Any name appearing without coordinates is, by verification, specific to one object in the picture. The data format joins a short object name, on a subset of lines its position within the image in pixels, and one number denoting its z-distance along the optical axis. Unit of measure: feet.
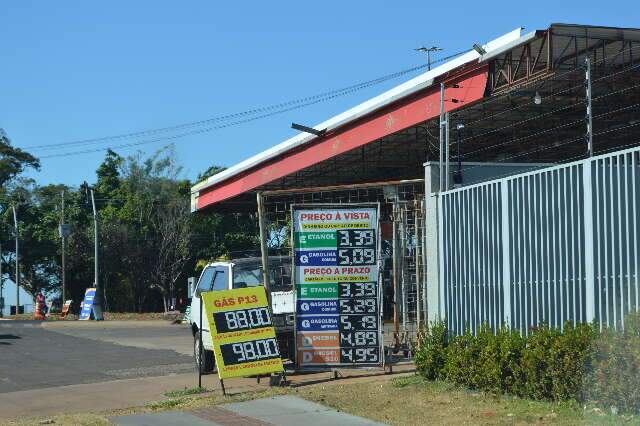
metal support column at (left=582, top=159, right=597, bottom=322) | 34.12
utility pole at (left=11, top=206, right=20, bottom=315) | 178.81
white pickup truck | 51.55
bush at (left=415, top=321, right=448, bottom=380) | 42.72
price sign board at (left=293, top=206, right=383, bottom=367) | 48.08
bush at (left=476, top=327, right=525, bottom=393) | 37.04
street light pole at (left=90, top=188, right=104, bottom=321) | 136.26
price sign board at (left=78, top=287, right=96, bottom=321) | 136.46
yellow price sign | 45.27
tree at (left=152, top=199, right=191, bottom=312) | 179.73
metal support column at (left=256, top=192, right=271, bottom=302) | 49.34
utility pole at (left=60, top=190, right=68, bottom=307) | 158.61
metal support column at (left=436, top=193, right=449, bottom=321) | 44.75
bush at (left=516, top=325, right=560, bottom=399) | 34.88
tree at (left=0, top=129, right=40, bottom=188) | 221.25
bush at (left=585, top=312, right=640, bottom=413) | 30.55
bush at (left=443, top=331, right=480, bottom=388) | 39.86
